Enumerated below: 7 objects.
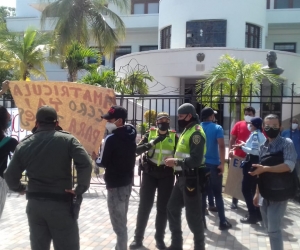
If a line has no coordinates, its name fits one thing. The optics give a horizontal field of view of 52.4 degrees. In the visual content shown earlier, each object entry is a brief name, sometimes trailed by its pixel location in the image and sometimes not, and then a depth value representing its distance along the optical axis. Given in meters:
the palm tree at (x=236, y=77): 7.78
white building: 14.03
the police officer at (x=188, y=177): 3.33
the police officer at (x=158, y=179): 3.74
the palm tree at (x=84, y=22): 12.91
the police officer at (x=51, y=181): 2.58
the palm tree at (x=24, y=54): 13.02
